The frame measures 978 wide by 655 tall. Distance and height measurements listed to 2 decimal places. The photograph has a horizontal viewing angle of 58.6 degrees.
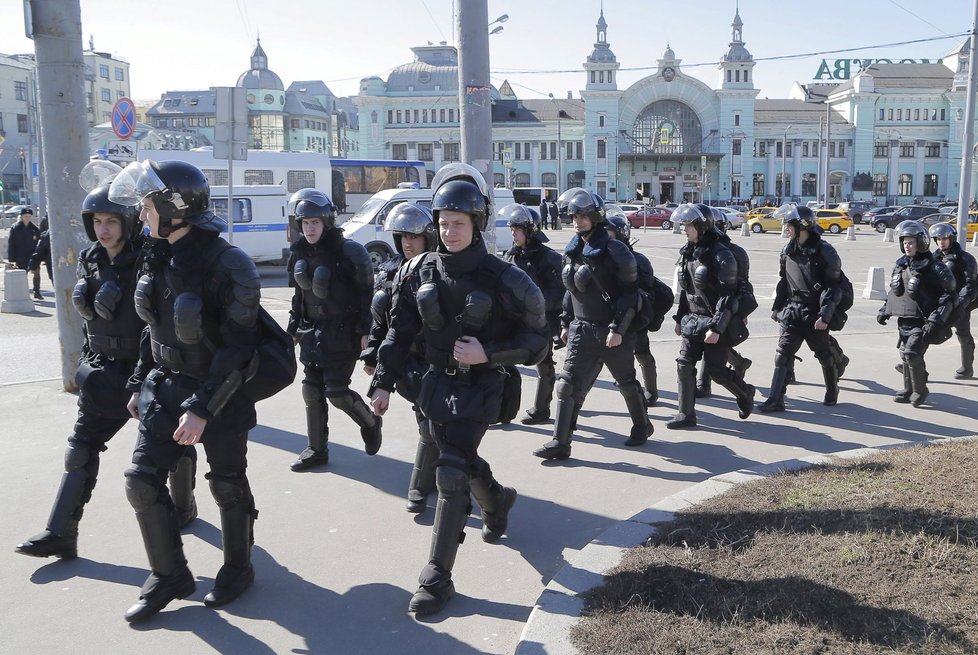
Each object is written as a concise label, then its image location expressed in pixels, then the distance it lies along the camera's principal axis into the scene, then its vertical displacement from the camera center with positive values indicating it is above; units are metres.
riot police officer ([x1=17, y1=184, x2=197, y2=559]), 4.53 -0.72
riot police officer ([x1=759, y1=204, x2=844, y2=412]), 7.66 -0.73
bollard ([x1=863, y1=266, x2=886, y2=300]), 16.33 -1.39
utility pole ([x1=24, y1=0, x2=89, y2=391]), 8.02 +0.80
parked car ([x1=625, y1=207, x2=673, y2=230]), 49.78 -0.19
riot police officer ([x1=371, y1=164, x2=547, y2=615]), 4.02 -0.59
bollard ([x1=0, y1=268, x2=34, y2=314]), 15.14 -1.33
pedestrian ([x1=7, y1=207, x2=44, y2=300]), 17.34 -0.45
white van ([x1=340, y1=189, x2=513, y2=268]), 20.69 -0.12
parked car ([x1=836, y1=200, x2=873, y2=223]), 54.16 +0.20
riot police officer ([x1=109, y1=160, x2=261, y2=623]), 3.83 -0.60
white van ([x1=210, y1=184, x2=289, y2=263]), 21.86 -0.03
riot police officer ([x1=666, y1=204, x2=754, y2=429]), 7.02 -0.80
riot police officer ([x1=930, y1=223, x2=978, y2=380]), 8.31 -0.50
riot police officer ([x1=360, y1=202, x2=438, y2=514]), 4.47 -0.67
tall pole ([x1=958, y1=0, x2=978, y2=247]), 18.77 +1.54
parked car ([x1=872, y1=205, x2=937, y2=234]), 46.84 -0.22
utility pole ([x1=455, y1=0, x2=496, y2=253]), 8.28 +1.24
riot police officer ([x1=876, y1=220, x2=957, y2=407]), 8.03 -0.85
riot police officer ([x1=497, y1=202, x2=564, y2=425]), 7.61 -0.47
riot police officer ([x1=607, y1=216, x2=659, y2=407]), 7.42 -1.13
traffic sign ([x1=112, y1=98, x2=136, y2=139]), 15.00 +1.70
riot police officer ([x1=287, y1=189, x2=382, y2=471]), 6.02 -0.68
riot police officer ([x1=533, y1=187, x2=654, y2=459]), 6.38 -0.73
